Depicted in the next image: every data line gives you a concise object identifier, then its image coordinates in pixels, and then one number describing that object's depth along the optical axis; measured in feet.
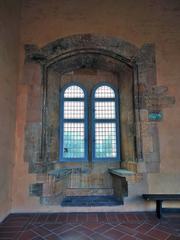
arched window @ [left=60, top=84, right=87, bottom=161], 13.08
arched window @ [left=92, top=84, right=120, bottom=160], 13.15
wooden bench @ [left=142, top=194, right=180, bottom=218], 9.94
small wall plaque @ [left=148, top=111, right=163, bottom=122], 11.52
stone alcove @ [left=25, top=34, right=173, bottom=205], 11.26
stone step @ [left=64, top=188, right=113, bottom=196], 12.66
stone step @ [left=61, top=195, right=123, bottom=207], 10.89
